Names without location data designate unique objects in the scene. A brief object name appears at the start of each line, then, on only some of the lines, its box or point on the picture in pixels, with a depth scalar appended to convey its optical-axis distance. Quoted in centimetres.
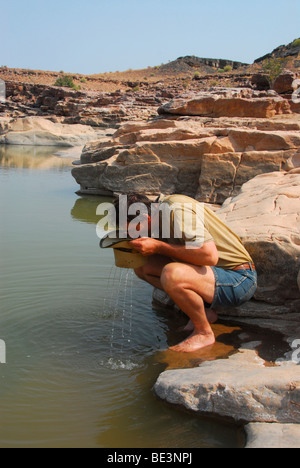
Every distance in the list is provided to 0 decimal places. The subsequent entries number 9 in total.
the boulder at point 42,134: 2470
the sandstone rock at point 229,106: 1202
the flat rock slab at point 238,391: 257
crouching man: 343
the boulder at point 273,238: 400
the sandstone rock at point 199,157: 858
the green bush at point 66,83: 4738
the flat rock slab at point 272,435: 229
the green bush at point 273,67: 3012
